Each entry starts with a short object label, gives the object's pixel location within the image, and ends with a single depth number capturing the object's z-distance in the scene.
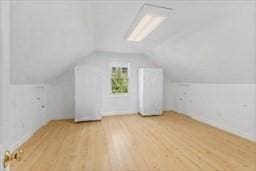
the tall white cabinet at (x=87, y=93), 3.19
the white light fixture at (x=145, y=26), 1.76
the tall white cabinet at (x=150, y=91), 3.81
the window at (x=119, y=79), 4.00
